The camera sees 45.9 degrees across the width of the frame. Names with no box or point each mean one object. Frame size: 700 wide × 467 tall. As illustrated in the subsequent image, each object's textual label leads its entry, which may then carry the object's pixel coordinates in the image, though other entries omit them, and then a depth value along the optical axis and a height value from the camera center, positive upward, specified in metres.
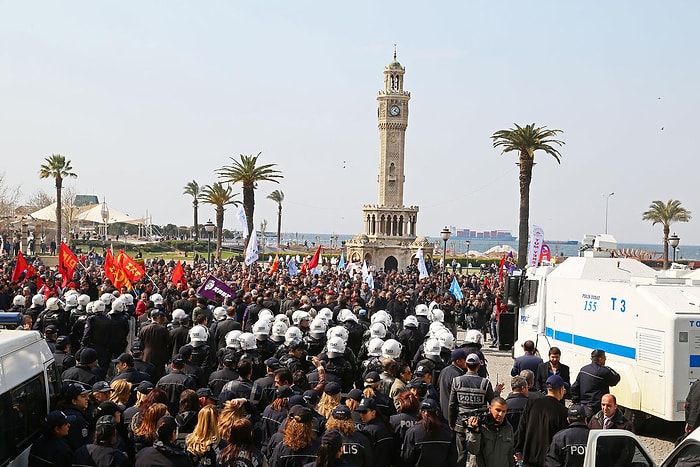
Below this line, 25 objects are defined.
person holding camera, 8.09 -1.86
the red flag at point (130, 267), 24.28 -0.90
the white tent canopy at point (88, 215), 88.81 +2.38
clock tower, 101.38 +8.01
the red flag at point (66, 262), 25.88 -0.85
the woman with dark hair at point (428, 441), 7.79 -1.83
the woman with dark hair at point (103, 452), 6.96 -1.83
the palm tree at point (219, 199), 69.69 +3.47
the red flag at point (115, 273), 23.80 -1.08
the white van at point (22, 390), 7.45 -1.54
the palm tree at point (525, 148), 48.12 +6.03
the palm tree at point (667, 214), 79.50 +4.01
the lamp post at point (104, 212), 77.78 +2.33
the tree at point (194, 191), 113.88 +6.68
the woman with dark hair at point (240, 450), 6.76 -1.72
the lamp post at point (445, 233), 38.57 +0.69
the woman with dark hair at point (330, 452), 6.55 -1.66
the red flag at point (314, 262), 37.76 -0.86
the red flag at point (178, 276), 27.11 -1.23
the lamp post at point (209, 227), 38.69 +0.63
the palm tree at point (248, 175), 59.38 +4.76
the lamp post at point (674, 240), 41.06 +0.79
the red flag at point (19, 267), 25.84 -1.05
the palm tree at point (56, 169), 75.00 +6.04
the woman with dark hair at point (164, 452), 6.78 -1.76
